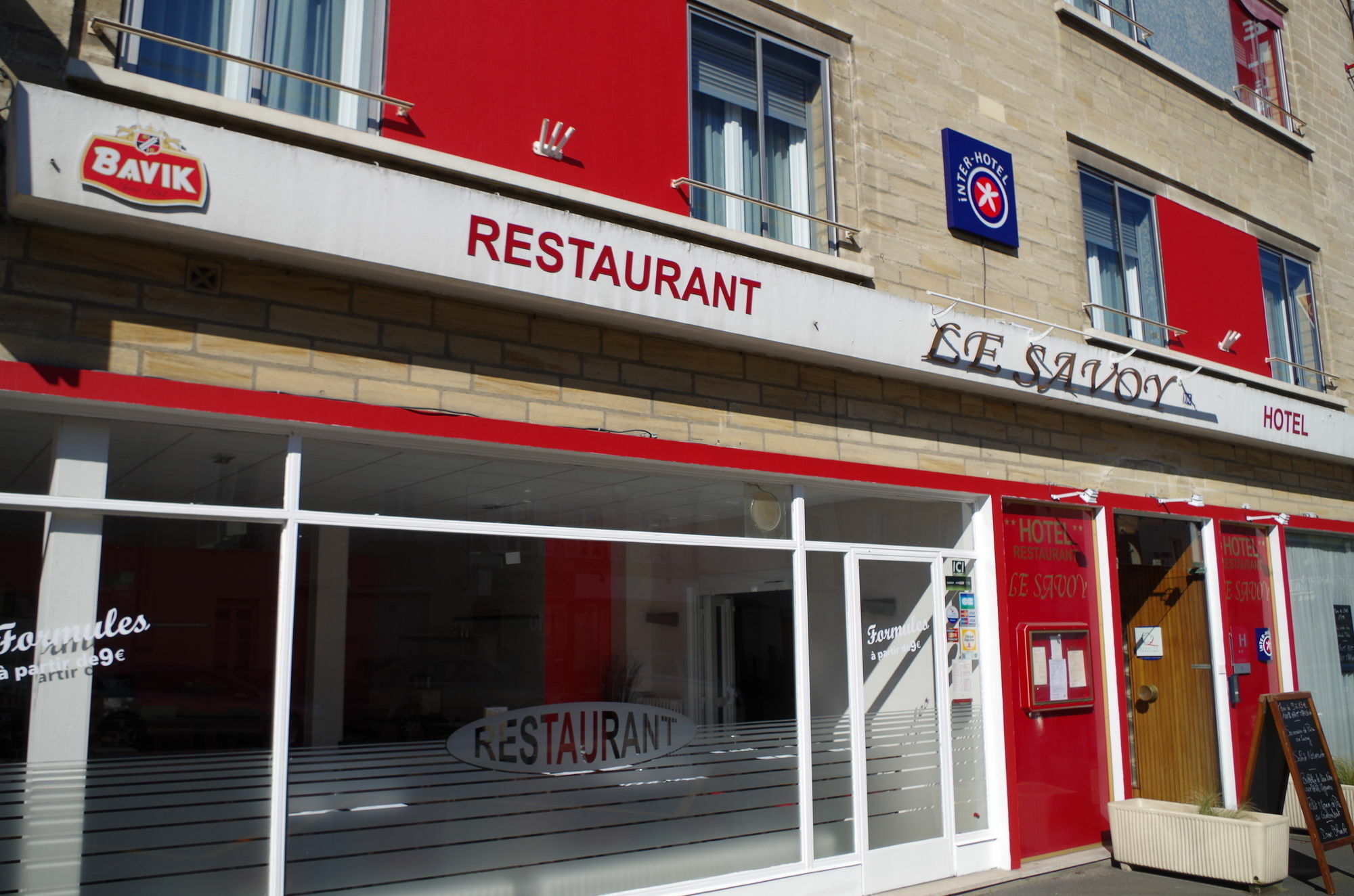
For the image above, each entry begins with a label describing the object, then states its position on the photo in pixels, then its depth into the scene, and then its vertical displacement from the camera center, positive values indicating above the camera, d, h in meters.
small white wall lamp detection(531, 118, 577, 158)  6.06 +2.69
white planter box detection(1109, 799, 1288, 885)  7.15 -1.47
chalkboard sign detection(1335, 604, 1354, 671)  11.00 -0.13
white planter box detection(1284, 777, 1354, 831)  9.30 -1.63
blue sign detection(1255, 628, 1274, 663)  9.97 -0.23
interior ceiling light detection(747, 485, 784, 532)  6.75 +0.72
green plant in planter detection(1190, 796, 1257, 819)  7.47 -1.28
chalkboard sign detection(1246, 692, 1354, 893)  7.75 -1.10
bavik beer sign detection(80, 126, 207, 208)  4.37 +1.87
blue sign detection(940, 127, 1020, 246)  8.16 +3.31
